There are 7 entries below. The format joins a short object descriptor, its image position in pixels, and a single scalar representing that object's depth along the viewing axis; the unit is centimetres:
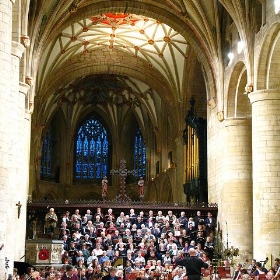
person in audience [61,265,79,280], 1145
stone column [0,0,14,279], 1344
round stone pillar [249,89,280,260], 1974
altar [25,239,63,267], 1916
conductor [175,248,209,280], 1180
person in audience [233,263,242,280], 1629
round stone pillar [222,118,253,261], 2361
